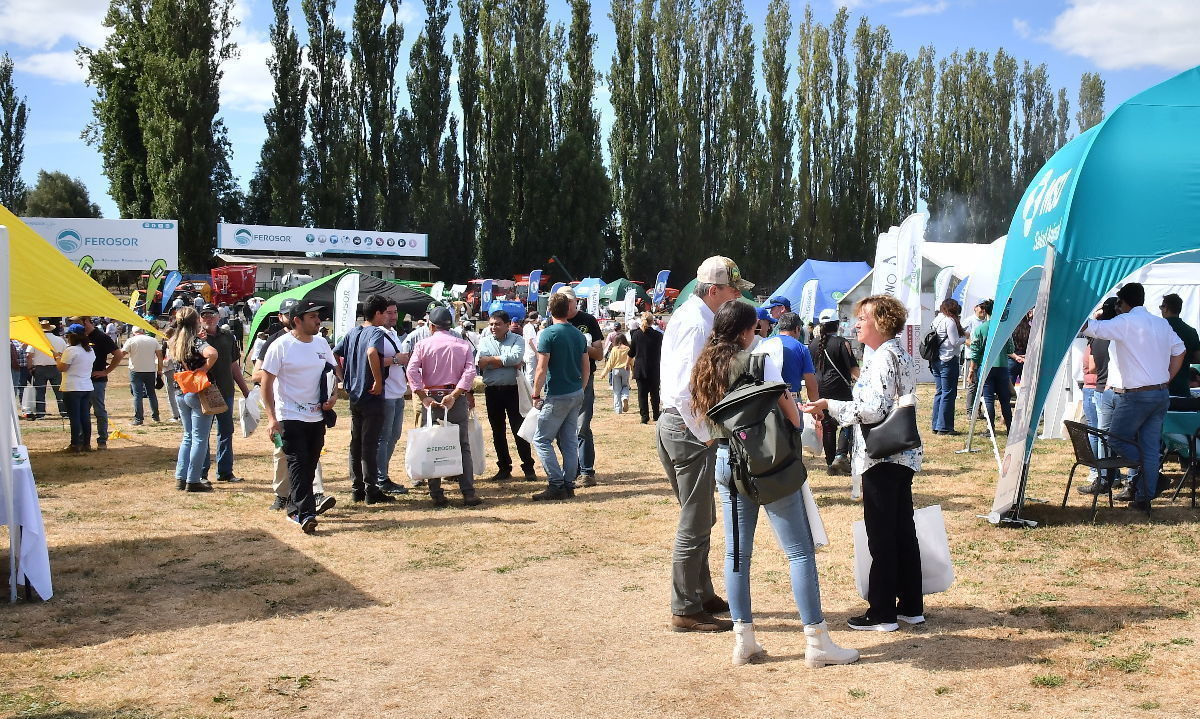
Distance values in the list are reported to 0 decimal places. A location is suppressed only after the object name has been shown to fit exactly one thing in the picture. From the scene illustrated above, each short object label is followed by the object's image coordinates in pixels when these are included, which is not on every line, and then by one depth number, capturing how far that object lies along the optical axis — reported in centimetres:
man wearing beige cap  454
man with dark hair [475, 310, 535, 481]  909
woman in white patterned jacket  471
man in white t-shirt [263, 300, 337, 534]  705
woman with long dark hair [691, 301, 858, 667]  420
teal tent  674
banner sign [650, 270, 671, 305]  3896
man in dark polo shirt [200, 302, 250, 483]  947
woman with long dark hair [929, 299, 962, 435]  1227
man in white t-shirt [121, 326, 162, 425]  1427
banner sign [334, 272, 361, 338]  1154
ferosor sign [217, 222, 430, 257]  4391
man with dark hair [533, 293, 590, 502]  841
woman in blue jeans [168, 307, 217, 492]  914
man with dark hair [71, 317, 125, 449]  1233
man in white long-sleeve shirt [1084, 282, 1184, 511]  721
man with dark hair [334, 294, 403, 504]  826
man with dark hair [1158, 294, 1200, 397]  820
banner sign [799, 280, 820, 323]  2136
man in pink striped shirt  825
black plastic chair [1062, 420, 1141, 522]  706
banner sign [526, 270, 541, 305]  3875
